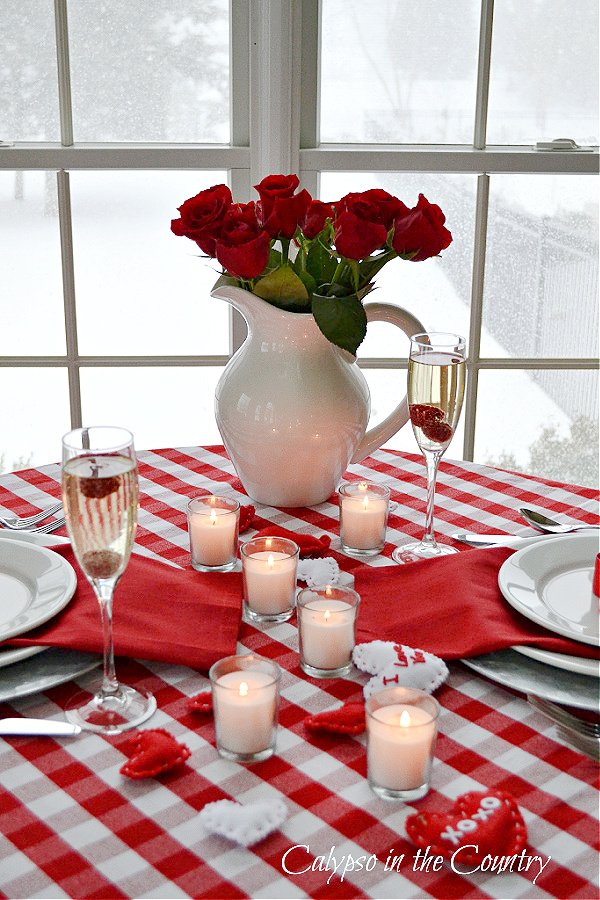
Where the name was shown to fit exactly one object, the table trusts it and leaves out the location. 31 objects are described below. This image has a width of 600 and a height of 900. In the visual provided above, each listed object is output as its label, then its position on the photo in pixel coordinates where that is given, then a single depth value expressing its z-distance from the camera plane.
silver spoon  1.24
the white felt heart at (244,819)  0.72
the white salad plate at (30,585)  0.98
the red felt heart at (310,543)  1.20
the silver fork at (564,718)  0.85
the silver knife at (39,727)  0.85
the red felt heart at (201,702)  0.89
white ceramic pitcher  1.27
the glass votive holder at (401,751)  0.77
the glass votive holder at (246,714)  0.82
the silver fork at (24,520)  1.26
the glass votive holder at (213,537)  1.16
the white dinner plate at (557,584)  0.98
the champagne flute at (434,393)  1.16
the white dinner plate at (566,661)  0.90
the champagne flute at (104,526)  0.83
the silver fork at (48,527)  1.25
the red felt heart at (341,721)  0.85
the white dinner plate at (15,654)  0.92
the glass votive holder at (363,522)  1.21
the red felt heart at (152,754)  0.80
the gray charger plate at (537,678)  0.89
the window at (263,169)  2.21
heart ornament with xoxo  0.71
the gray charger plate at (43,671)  0.90
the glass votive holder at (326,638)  0.94
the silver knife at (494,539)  1.17
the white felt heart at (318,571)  1.13
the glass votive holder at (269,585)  1.04
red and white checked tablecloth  0.70
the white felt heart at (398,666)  0.91
